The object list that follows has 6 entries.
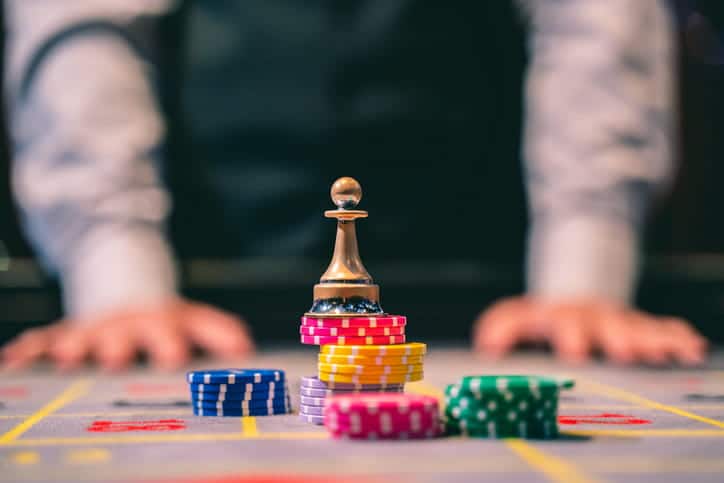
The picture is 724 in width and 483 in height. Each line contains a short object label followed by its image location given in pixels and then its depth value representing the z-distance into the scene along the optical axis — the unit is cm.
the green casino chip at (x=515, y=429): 61
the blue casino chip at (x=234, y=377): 67
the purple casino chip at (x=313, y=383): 66
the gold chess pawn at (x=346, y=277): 69
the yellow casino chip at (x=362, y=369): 65
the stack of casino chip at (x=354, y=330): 67
